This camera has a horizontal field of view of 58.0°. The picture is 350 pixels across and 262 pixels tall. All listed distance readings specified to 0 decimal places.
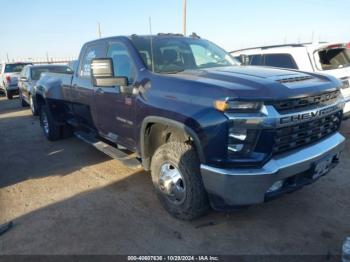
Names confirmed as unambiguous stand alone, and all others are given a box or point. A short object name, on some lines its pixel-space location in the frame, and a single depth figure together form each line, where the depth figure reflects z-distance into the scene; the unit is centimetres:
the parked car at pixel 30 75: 1052
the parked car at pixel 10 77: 1562
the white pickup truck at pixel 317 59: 611
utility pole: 1922
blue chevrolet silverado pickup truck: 268
